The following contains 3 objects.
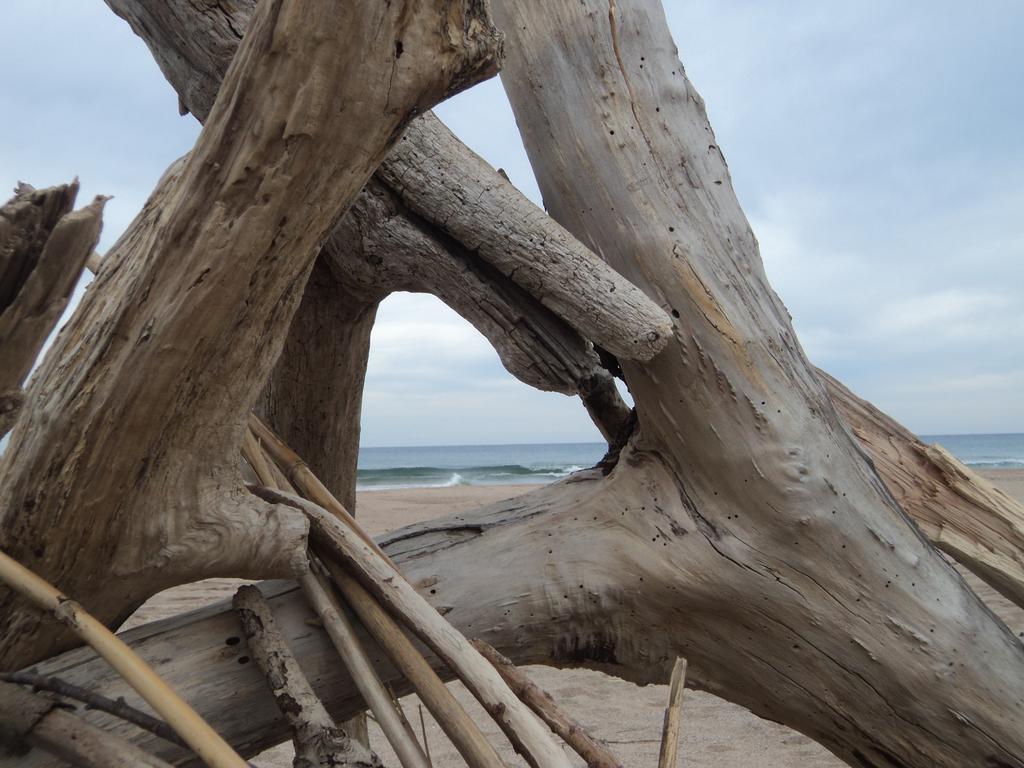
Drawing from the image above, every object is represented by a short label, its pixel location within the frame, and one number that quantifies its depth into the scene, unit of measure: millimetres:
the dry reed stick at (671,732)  1146
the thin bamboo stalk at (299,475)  1530
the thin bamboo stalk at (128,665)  941
